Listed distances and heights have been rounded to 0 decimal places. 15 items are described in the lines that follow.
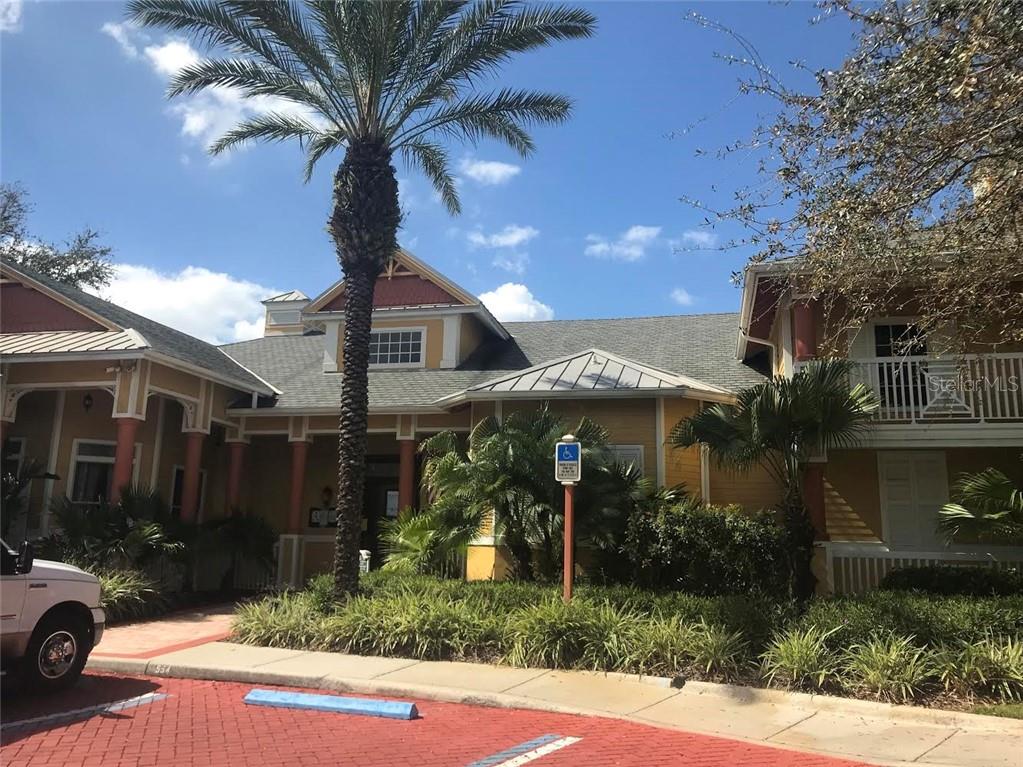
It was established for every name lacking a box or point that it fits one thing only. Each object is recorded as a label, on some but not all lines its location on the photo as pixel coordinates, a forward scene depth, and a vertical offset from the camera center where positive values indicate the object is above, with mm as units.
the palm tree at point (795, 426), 11188 +1429
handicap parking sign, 10148 +722
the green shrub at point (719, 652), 8352 -1324
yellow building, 13766 +2146
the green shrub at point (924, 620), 8188 -921
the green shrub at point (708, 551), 11070 -368
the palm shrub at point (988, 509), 11320 +345
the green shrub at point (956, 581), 10719 -671
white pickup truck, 7320 -1098
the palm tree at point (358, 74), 11672 +6702
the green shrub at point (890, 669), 7500 -1316
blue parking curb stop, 7238 -1762
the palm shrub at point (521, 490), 11938 +425
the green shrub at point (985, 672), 7488 -1301
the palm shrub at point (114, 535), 13273 -480
